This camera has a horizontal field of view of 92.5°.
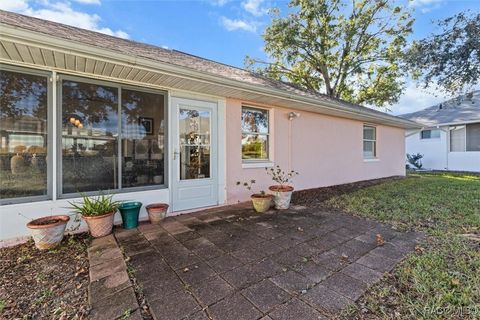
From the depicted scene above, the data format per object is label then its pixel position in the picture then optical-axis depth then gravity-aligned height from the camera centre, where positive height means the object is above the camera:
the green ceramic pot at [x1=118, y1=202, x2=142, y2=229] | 3.85 -0.92
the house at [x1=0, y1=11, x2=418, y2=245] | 3.23 +0.62
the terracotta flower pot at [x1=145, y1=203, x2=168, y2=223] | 4.14 -0.96
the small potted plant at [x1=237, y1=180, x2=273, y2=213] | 4.86 -0.92
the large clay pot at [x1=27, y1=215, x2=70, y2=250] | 3.02 -0.95
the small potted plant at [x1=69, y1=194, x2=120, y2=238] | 3.46 -0.82
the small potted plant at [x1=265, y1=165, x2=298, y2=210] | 5.02 -0.82
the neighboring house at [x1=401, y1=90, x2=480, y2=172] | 13.08 +1.15
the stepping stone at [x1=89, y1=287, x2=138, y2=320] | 1.85 -1.25
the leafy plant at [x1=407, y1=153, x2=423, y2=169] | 15.19 -0.16
